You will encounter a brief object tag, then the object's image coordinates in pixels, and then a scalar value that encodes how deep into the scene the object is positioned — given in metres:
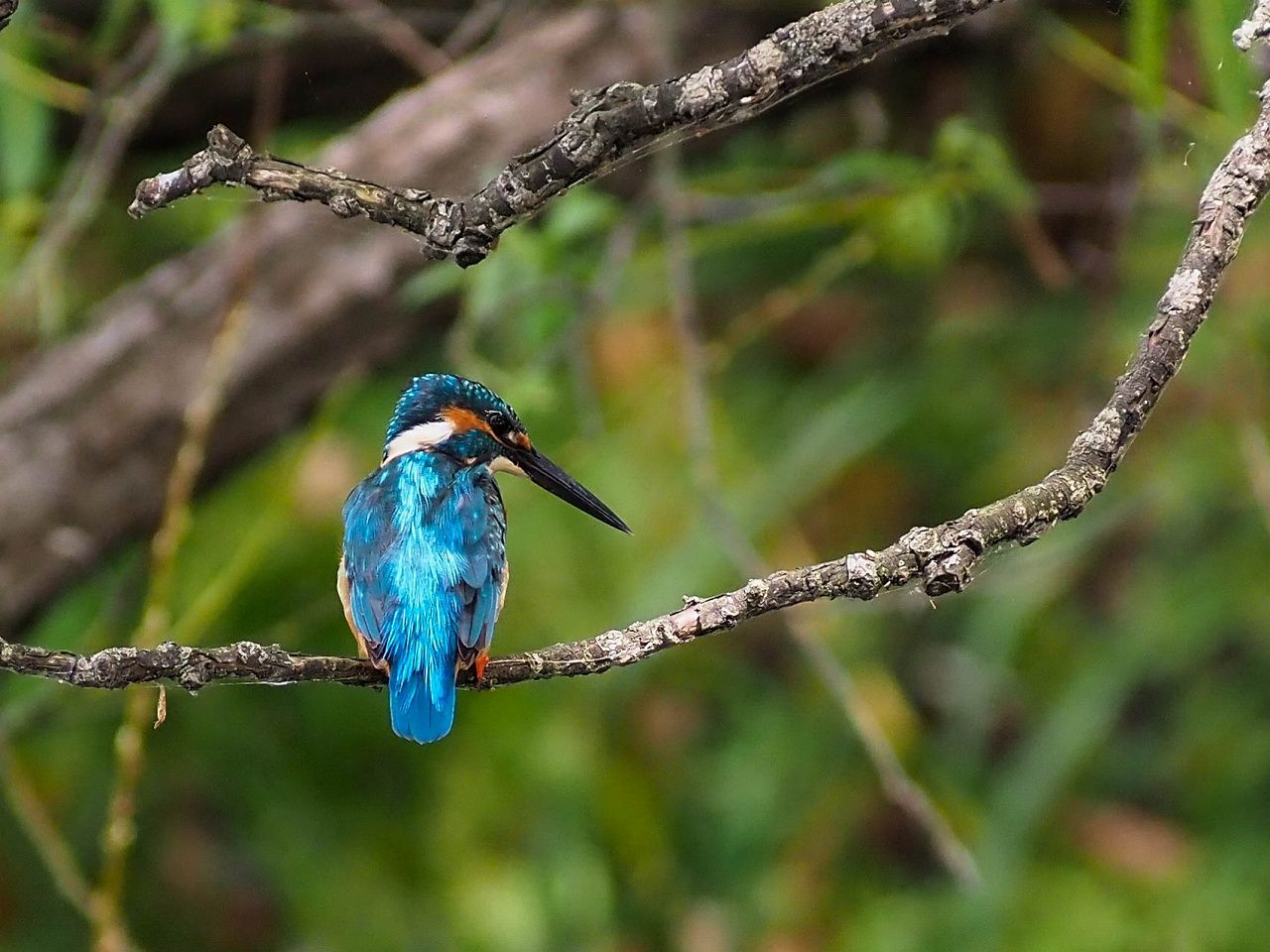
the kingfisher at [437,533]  7.48
